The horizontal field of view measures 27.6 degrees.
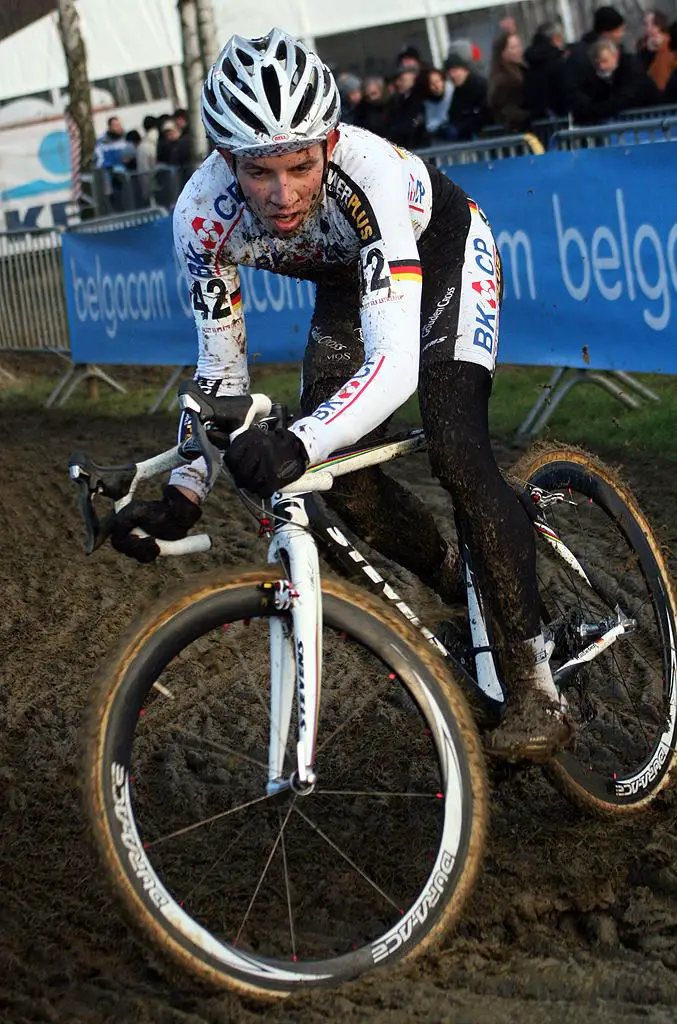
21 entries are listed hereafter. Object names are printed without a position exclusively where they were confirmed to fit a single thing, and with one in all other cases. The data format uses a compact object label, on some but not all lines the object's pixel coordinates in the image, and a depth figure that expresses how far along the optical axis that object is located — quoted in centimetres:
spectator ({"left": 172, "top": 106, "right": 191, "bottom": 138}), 2088
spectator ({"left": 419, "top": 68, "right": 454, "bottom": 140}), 1565
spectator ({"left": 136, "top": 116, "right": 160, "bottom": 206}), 2263
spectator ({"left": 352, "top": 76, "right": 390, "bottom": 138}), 1614
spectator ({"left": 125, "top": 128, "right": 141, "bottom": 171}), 2394
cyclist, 359
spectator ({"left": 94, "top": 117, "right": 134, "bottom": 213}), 2406
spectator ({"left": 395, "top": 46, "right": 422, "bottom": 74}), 1658
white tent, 2366
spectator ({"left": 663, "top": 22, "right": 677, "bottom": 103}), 1231
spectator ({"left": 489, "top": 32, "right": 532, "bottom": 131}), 1422
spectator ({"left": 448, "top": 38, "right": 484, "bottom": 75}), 1725
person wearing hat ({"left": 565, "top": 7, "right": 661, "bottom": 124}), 1254
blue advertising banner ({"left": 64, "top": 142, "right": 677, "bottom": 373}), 865
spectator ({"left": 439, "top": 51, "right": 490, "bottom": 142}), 1495
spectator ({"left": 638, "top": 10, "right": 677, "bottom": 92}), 1281
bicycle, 325
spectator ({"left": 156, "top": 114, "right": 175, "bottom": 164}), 2047
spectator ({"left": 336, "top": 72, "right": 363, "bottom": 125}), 1681
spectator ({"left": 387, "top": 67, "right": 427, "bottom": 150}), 1545
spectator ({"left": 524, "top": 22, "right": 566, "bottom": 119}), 1337
